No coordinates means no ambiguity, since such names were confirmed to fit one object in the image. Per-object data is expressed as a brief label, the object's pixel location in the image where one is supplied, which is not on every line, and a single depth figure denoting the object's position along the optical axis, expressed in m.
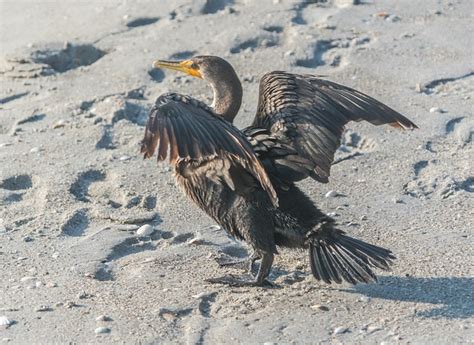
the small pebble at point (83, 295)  10.97
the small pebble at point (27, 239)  12.30
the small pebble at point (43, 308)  10.68
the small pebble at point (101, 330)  10.24
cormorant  10.41
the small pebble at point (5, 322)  10.40
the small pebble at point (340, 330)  10.22
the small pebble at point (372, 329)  10.18
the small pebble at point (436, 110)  15.41
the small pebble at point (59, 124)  15.30
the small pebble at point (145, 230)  12.41
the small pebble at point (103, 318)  10.46
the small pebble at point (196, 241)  12.27
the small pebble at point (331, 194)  13.48
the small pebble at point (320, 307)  10.68
